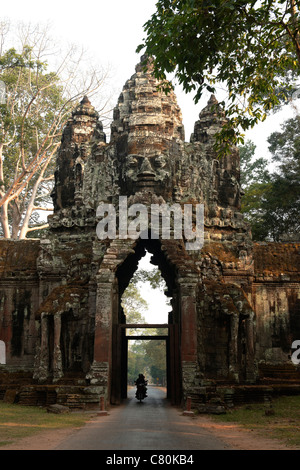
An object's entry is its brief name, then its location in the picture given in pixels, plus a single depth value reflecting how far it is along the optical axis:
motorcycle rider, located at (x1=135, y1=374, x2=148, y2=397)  18.40
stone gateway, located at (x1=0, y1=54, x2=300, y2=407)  15.09
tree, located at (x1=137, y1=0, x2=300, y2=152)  10.21
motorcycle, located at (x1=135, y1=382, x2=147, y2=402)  18.03
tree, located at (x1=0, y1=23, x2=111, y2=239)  25.98
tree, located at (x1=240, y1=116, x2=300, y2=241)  25.91
